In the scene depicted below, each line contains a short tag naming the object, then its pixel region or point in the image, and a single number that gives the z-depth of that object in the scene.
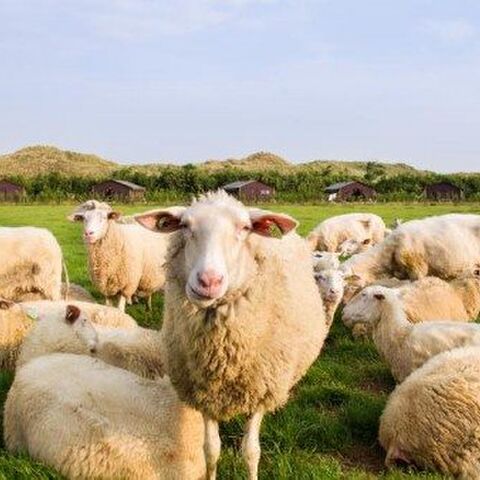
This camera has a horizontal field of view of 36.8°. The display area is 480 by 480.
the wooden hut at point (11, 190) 59.33
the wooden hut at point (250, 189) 78.99
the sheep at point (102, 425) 4.35
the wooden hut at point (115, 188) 76.94
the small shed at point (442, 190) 71.71
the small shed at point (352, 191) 76.19
